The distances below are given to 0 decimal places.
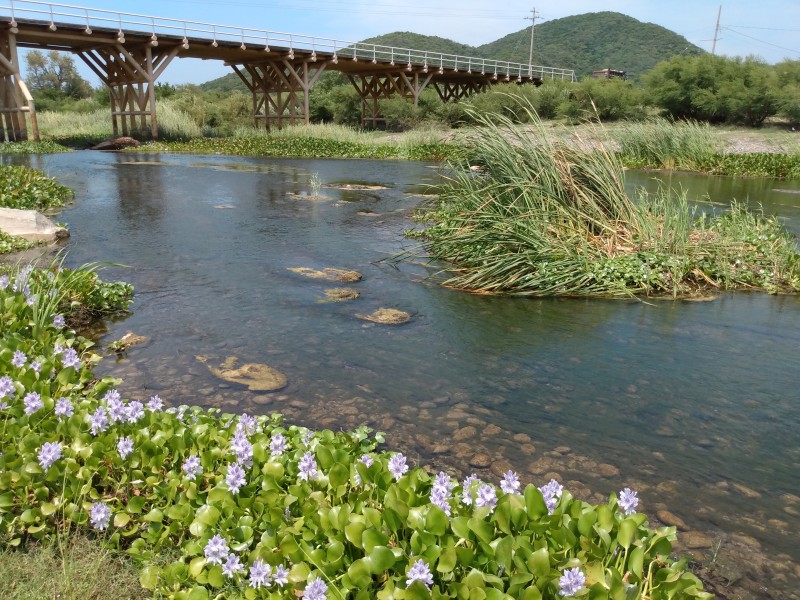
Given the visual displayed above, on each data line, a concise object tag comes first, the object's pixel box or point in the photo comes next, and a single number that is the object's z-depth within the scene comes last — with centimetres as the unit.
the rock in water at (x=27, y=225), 689
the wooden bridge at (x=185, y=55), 2038
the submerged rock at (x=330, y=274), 607
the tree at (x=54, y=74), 5297
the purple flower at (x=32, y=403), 243
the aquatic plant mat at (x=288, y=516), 172
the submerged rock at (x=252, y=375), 371
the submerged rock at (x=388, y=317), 490
